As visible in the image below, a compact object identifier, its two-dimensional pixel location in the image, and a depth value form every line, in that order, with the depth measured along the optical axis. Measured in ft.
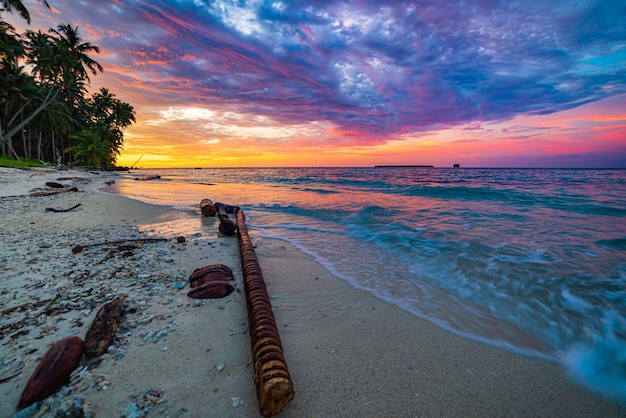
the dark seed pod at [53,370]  5.95
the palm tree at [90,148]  139.13
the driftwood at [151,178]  102.55
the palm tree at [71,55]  102.47
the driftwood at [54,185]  47.80
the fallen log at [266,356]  5.95
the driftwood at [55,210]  26.78
